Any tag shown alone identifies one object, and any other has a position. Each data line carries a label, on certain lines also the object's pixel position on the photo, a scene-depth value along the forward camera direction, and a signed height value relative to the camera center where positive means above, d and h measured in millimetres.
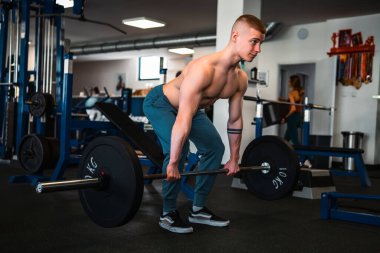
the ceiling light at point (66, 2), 5874 +1511
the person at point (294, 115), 5656 +10
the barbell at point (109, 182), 1562 -289
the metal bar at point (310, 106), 3915 +130
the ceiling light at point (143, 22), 7426 +1627
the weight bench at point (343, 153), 4086 -357
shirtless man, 1774 +0
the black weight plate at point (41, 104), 3701 +16
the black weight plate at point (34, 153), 3412 -406
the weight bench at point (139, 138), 2408 -181
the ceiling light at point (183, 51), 9822 +1481
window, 11656 +1200
